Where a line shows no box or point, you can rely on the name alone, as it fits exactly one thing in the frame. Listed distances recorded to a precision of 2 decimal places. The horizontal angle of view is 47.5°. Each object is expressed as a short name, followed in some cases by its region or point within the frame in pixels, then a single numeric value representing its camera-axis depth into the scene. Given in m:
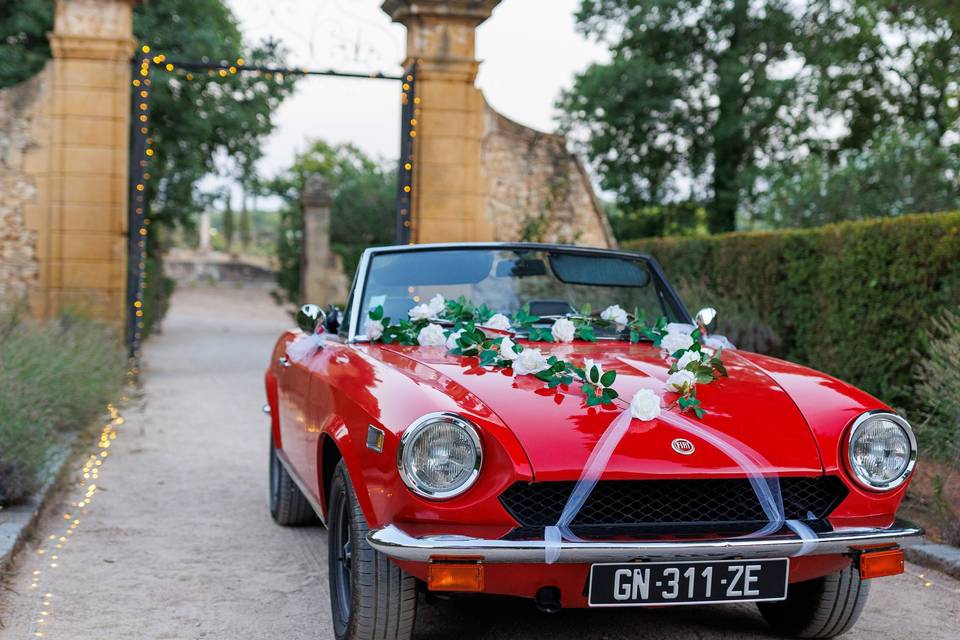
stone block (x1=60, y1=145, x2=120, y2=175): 13.04
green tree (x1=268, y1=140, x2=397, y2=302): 25.88
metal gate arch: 12.79
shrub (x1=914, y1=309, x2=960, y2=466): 6.15
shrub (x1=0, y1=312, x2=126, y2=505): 5.71
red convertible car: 3.08
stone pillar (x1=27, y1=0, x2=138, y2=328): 12.94
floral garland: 3.51
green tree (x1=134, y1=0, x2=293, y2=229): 18.67
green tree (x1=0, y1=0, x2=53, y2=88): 17.73
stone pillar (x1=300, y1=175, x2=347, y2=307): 23.56
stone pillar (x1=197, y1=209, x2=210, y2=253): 55.59
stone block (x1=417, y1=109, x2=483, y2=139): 13.80
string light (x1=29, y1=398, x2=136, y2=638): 4.18
